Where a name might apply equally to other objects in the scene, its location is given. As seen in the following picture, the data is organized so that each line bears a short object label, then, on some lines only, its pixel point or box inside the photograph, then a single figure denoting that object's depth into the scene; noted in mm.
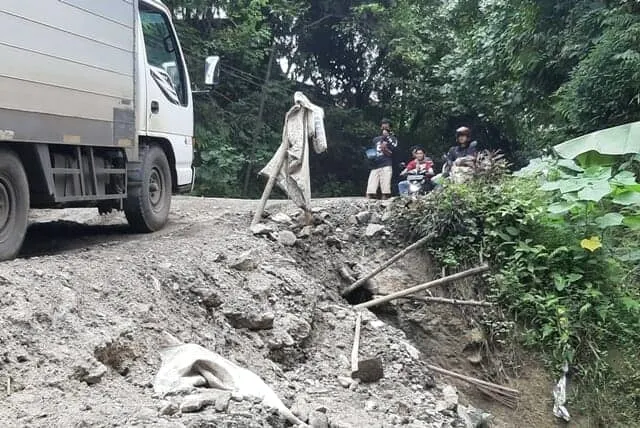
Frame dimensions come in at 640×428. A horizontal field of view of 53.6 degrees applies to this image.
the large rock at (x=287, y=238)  7480
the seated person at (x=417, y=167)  11008
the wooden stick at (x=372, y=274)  7727
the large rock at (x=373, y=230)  8633
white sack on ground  3695
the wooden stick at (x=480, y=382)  6832
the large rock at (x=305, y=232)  7852
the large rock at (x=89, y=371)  3637
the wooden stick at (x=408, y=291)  7379
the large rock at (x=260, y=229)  7367
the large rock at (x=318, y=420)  3889
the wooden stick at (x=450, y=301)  7584
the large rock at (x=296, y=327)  5840
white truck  4914
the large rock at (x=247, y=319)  5445
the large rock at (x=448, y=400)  5734
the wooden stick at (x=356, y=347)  5749
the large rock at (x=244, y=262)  6176
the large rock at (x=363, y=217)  8930
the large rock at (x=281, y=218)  7909
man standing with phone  11453
